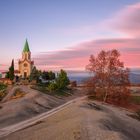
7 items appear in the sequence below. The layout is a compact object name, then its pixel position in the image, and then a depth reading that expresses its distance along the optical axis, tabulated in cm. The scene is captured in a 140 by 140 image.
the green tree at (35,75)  5463
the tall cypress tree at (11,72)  5523
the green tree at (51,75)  5628
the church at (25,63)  6169
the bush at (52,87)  4635
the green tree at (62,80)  4766
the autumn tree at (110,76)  3300
